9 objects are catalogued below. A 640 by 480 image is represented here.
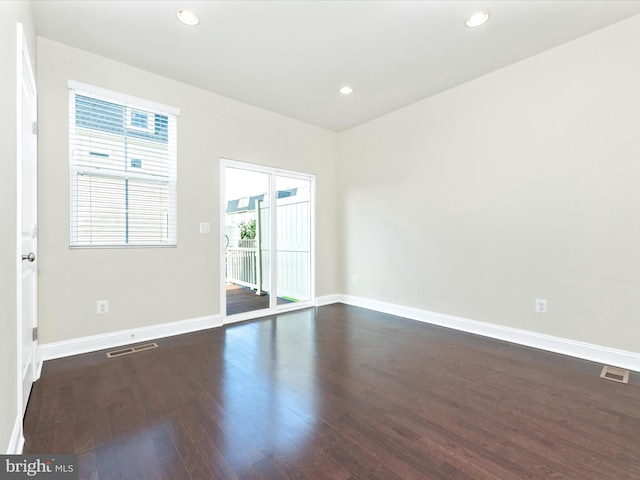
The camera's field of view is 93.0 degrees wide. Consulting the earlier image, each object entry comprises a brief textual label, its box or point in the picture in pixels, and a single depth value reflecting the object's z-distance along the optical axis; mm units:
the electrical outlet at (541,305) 3017
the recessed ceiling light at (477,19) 2452
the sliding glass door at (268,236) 4340
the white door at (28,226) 1678
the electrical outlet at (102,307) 2979
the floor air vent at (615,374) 2377
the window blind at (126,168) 2859
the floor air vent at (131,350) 2865
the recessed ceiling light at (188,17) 2426
